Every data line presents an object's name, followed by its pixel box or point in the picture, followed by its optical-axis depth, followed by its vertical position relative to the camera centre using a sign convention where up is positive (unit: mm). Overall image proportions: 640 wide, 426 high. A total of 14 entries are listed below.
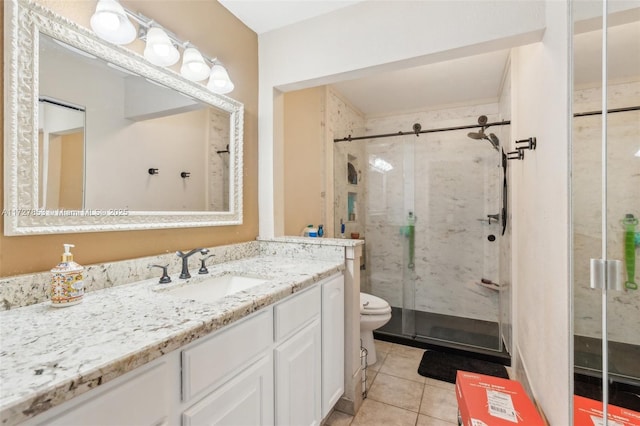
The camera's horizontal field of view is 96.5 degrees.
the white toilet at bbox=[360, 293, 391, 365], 2197 -810
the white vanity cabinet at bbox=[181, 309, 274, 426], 781 -506
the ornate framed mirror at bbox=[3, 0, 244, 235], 954 +326
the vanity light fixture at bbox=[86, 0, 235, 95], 1108 +771
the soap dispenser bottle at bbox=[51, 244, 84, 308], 910 -226
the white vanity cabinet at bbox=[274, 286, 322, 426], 1140 -634
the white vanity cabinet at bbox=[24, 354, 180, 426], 541 -401
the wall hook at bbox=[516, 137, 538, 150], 1477 +385
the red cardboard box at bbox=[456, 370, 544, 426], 1112 -793
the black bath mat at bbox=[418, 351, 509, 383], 2162 -1205
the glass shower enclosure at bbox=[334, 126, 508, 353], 3006 -113
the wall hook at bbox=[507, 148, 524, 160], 1805 +398
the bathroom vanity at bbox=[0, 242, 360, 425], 554 -357
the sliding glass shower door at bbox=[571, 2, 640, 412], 817 +19
